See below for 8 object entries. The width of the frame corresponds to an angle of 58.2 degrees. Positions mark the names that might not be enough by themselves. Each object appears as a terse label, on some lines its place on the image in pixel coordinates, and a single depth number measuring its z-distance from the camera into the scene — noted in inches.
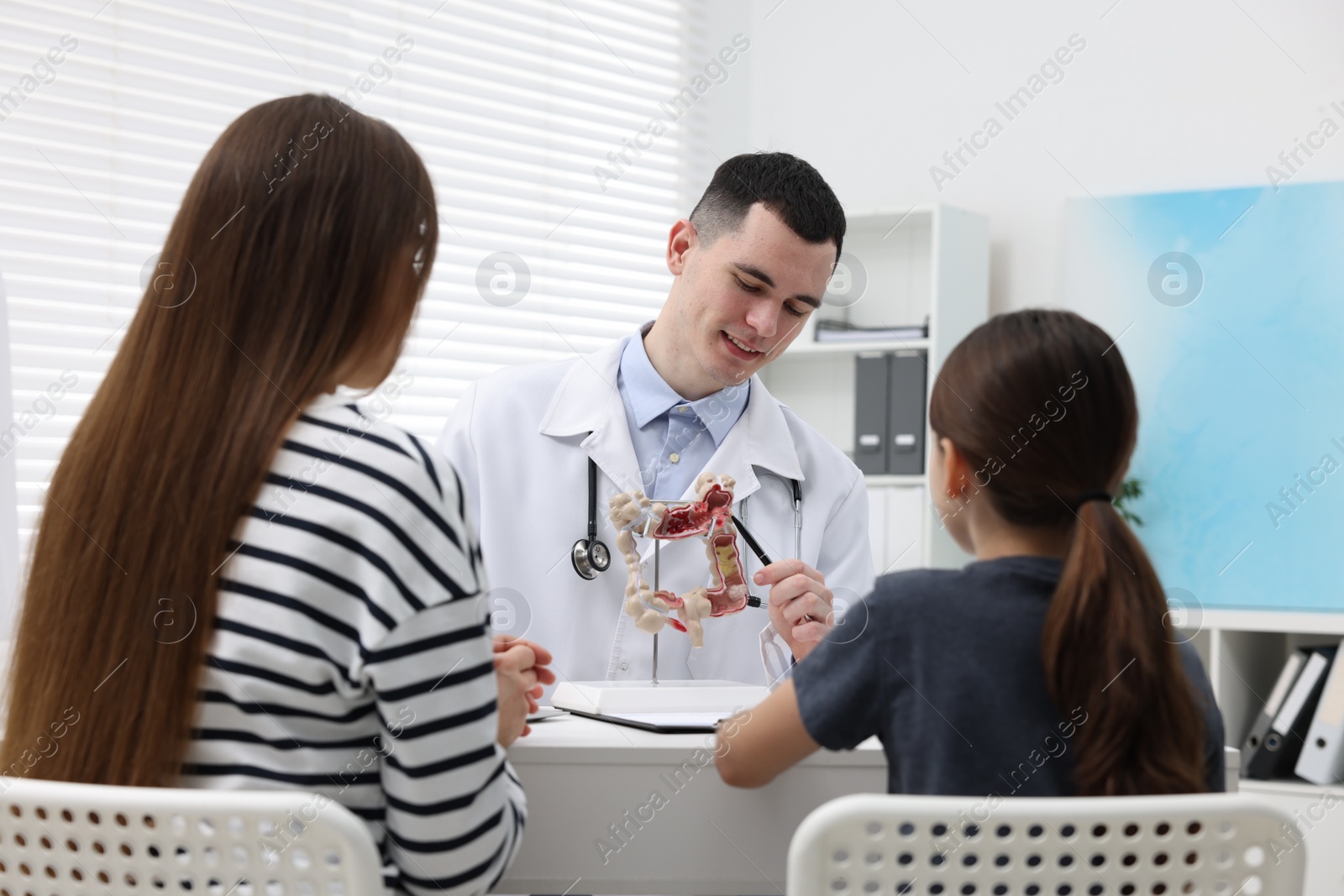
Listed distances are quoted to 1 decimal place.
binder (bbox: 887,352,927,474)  149.0
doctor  78.1
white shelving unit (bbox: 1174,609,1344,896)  118.8
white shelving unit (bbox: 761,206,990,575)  149.1
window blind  103.7
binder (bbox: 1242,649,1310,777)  123.6
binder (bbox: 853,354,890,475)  150.7
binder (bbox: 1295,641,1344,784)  119.3
